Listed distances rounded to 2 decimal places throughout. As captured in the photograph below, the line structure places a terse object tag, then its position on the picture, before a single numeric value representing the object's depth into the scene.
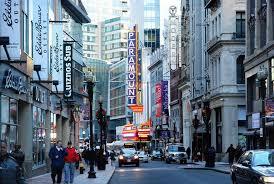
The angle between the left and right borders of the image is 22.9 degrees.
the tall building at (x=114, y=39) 182.88
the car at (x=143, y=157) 74.22
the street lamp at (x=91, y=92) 35.09
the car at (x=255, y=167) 18.08
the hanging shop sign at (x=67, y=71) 45.72
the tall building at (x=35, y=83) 26.07
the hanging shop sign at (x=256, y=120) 51.32
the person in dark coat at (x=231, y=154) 48.88
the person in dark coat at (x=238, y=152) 47.50
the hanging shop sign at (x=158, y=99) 122.24
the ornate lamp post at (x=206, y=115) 56.44
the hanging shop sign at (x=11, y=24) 23.30
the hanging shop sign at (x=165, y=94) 118.35
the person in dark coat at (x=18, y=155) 21.61
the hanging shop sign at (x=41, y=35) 31.77
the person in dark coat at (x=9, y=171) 11.29
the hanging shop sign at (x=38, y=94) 34.06
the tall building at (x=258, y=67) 48.88
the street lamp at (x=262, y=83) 47.91
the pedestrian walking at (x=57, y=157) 26.88
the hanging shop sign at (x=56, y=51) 39.56
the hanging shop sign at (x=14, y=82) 25.72
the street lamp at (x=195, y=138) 68.11
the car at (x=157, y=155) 85.24
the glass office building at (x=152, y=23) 162.25
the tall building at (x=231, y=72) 64.38
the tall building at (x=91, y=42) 195.62
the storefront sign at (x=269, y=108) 37.66
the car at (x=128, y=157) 59.34
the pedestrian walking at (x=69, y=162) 26.81
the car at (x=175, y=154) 66.06
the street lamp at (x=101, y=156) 48.22
